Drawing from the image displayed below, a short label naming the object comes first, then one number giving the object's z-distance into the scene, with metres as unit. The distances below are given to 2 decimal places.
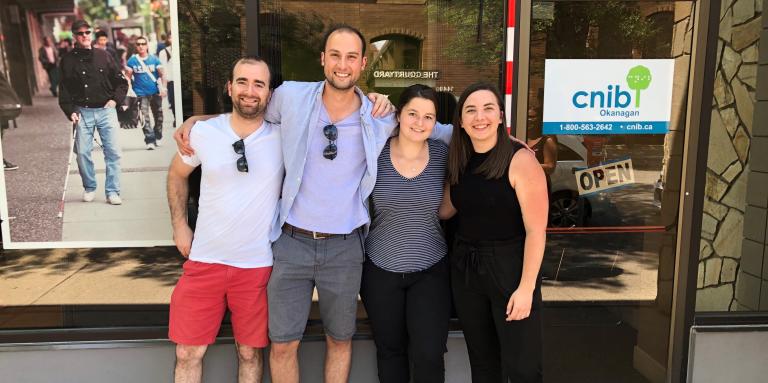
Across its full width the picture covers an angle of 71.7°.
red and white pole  2.87
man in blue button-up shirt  2.35
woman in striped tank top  2.37
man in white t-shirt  2.37
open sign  3.36
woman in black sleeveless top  2.23
